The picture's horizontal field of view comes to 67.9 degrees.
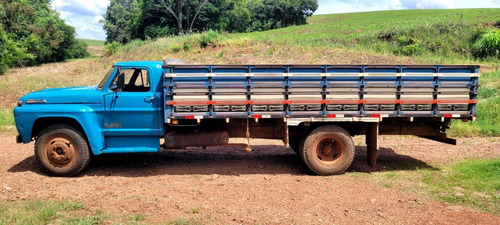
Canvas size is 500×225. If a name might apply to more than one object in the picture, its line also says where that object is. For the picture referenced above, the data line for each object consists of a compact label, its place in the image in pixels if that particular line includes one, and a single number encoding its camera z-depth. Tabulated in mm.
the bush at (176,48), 26859
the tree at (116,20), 75300
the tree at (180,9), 45944
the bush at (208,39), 27069
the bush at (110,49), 31078
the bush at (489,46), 22359
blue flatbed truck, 6820
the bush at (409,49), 24594
